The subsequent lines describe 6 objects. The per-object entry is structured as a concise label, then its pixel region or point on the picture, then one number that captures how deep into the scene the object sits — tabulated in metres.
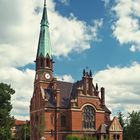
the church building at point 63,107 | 50.34
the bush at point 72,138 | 47.41
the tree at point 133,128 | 58.16
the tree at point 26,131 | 70.34
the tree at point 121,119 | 61.66
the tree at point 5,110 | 46.78
